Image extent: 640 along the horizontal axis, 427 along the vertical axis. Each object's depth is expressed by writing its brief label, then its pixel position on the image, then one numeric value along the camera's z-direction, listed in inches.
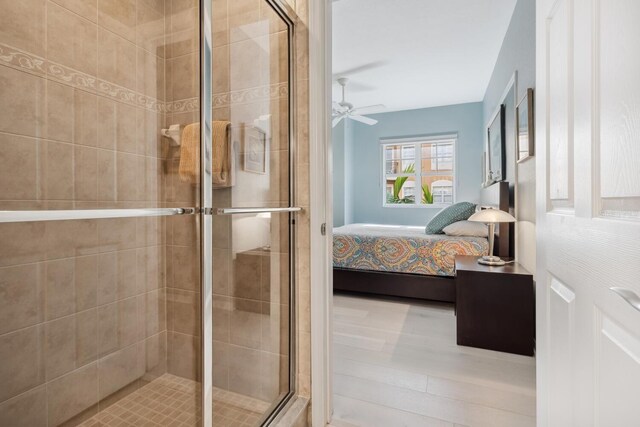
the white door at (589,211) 23.5
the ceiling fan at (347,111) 163.8
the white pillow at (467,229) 123.6
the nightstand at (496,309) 83.3
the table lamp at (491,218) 95.7
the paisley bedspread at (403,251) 117.3
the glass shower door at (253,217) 43.8
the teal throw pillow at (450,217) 135.7
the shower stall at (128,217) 36.2
